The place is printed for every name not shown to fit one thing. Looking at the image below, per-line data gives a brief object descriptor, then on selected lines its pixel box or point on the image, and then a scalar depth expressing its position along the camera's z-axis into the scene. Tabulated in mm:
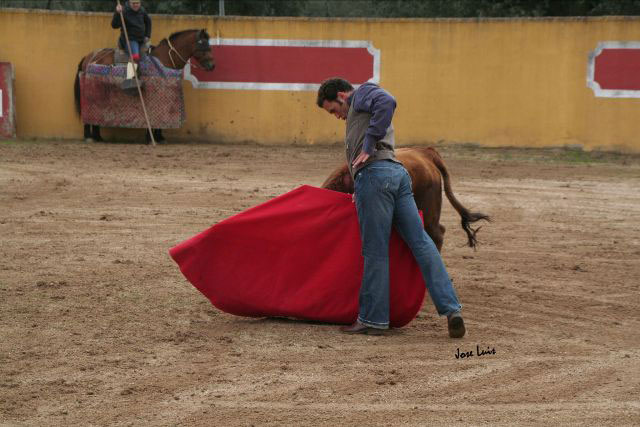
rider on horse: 29234
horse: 29875
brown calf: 12305
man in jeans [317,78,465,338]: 10953
